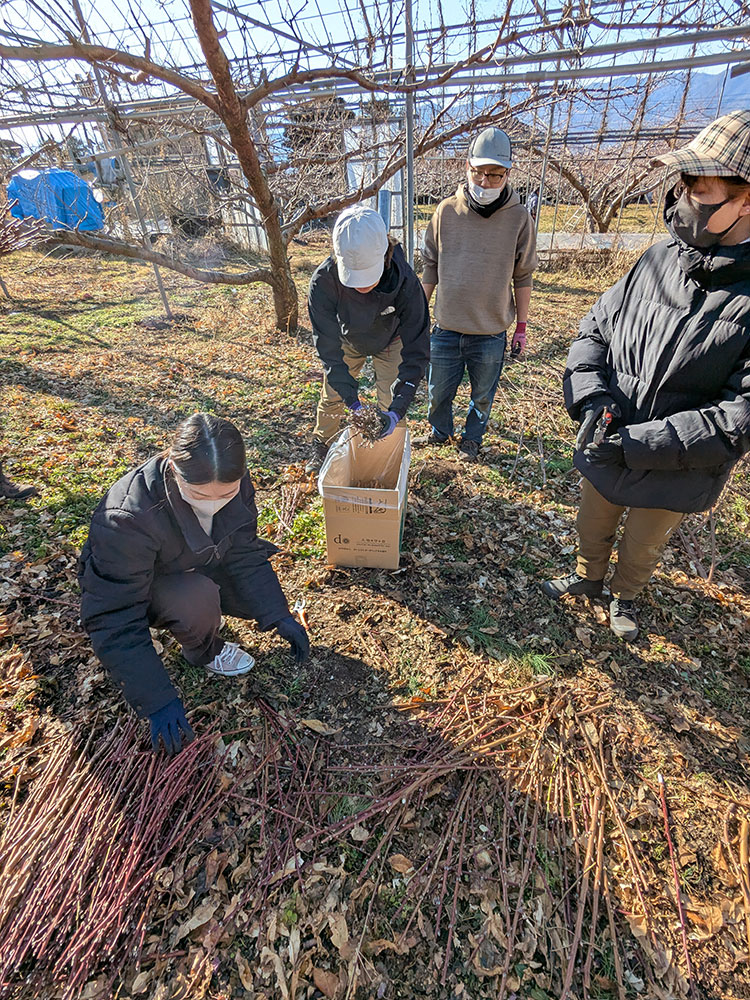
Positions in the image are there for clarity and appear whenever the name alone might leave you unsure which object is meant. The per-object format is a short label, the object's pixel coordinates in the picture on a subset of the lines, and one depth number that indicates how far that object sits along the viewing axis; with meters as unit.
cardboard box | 2.63
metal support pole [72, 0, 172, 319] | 3.20
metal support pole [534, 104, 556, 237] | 6.70
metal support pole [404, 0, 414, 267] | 3.86
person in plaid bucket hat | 1.66
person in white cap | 2.52
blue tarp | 11.95
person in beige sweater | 2.87
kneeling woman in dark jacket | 1.71
